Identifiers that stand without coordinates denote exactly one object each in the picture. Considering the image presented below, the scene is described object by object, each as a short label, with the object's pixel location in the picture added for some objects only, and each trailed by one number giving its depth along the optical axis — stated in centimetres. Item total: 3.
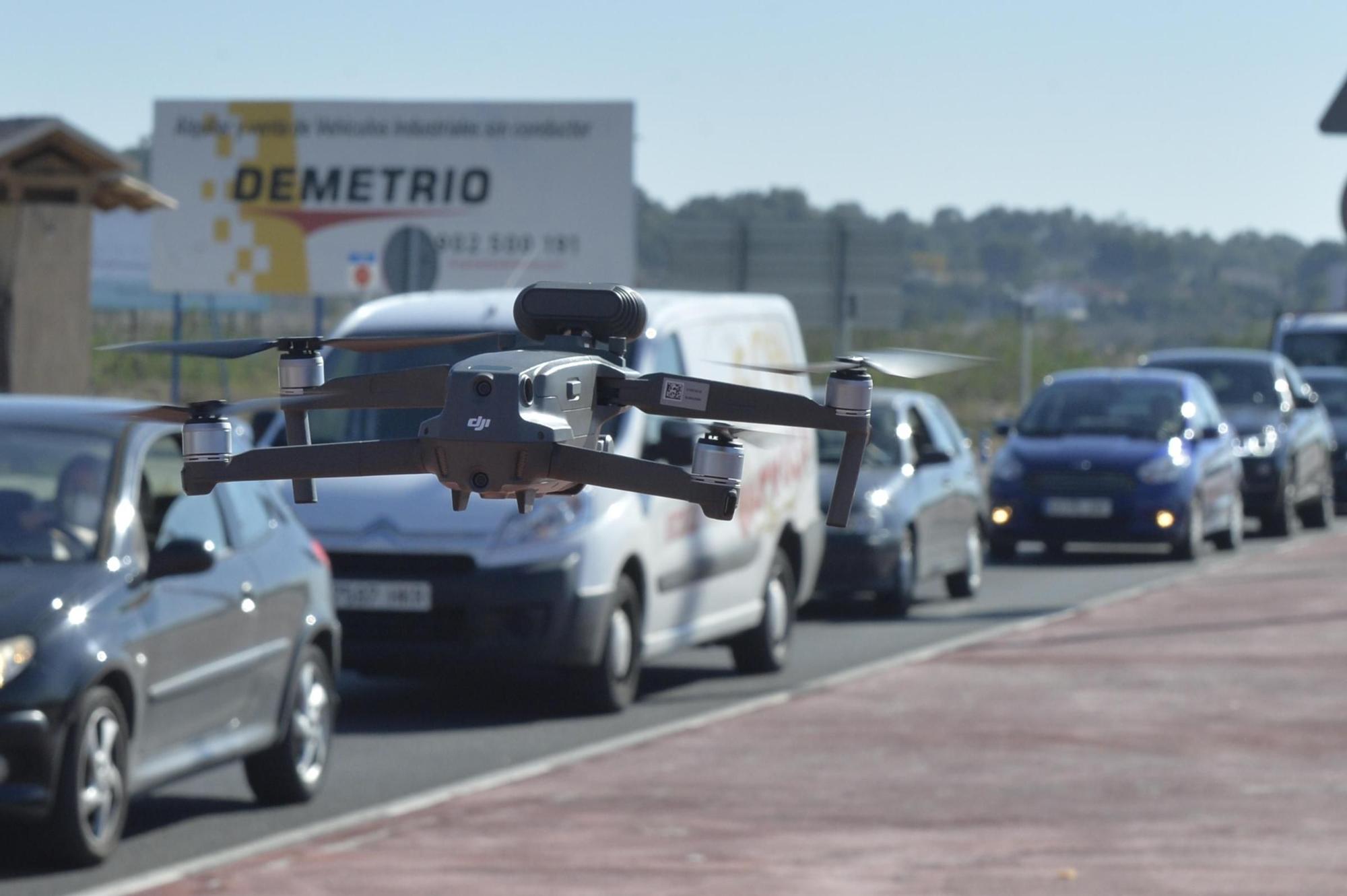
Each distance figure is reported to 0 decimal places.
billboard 3881
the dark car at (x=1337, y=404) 3600
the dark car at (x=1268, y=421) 2947
